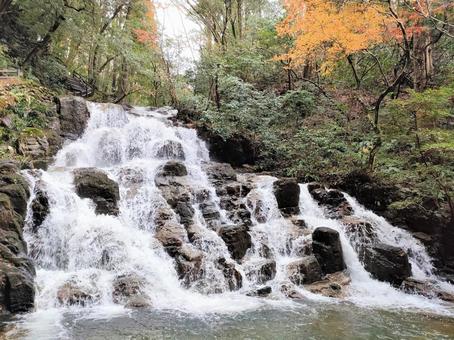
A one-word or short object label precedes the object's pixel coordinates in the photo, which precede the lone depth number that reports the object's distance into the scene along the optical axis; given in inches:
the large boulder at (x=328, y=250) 407.2
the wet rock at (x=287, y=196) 511.4
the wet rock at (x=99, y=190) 427.8
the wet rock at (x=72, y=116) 635.5
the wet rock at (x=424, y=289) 373.7
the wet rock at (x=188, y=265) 356.8
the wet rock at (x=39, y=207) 374.7
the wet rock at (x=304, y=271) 382.0
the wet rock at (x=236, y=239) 405.7
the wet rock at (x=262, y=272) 378.6
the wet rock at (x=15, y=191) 357.5
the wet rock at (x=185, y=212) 437.7
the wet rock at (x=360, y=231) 455.2
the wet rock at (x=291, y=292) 349.7
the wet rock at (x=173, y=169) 531.0
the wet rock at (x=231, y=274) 361.4
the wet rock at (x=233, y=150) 699.4
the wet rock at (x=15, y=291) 275.9
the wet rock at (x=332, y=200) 515.8
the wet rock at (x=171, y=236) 384.2
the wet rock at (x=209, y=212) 458.9
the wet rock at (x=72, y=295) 299.4
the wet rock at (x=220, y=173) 568.6
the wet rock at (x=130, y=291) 310.5
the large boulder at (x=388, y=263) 402.6
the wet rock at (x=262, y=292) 349.5
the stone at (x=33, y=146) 519.8
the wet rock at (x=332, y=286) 365.7
